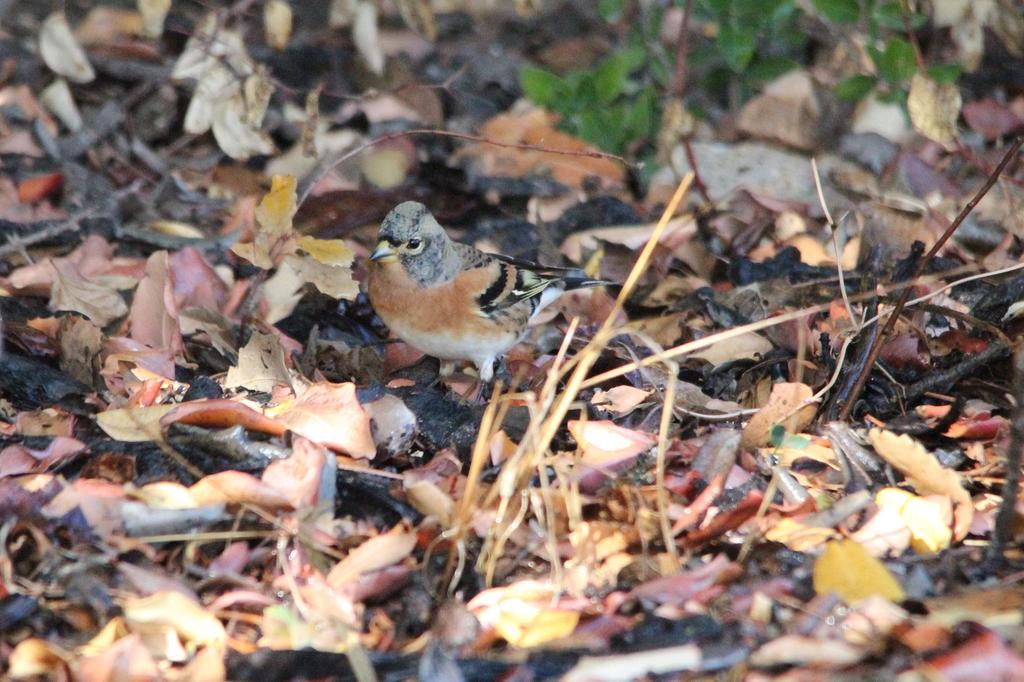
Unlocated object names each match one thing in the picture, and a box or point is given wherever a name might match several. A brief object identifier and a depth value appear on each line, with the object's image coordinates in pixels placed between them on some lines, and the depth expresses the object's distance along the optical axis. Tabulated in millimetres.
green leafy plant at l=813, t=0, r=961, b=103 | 10008
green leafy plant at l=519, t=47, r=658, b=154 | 11141
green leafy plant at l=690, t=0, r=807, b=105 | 10531
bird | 8641
